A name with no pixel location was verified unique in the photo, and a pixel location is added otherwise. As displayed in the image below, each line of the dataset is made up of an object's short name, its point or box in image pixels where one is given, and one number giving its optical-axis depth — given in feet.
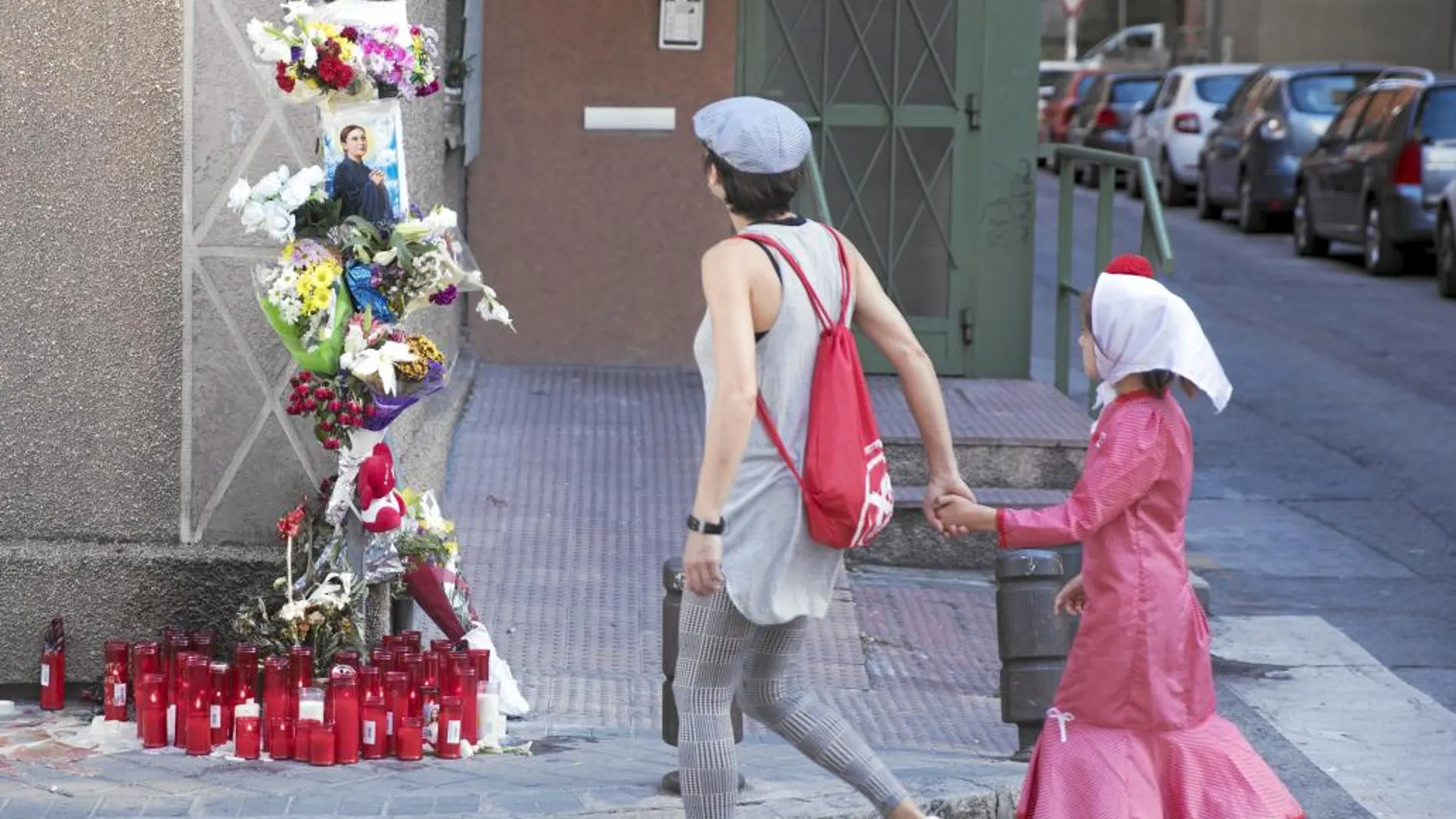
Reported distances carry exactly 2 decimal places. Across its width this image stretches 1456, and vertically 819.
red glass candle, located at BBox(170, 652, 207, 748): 37.36
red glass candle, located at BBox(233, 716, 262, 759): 36.87
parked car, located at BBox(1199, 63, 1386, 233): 146.71
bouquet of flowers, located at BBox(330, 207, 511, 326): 37.07
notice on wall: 66.44
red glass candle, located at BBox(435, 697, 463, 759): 37.32
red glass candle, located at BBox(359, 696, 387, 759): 36.83
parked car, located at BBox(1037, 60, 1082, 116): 241.80
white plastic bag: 40.51
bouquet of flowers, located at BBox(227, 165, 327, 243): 36.31
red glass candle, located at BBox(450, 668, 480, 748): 37.73
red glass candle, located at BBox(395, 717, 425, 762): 37.02
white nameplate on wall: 67.32
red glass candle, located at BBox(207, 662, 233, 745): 37.51
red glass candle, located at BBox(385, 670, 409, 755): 37.19
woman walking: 29.61
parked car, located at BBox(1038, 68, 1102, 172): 223.94
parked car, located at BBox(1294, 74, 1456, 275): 117.76
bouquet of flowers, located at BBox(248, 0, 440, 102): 36.48
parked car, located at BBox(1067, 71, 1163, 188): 199.41
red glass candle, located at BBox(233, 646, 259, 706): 37.61
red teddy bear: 38.05
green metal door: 67.47
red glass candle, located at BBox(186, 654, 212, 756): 37.19
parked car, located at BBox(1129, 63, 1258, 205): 170.76
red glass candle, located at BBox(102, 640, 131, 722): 38.76
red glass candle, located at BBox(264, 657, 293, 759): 36.78
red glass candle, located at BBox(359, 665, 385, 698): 36.97
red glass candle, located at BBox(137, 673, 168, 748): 37.49
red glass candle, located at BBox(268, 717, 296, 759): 36.87
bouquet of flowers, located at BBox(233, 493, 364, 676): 38.35
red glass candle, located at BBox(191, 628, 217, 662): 38.79
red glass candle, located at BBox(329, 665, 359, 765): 36.56
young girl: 30.67
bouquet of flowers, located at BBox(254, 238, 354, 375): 36.31
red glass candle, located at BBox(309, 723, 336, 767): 36.60
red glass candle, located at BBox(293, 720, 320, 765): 36.70
